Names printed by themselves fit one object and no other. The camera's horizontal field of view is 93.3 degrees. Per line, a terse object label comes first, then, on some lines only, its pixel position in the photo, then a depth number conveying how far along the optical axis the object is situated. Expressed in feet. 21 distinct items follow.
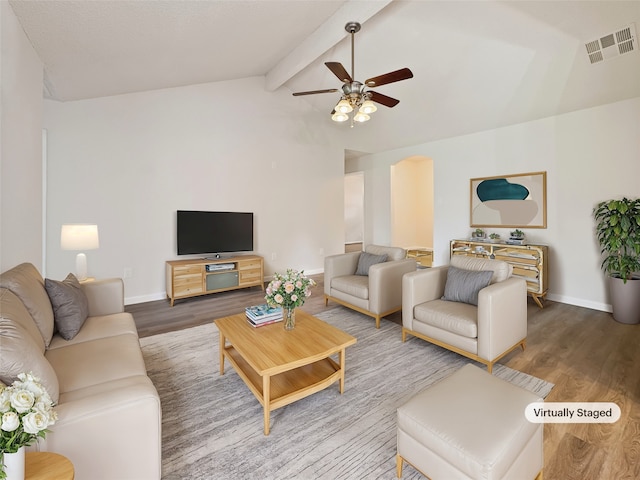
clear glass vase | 7.59
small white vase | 2.89
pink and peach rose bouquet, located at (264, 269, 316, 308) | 7.39
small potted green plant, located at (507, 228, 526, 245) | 14.92
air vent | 9.70
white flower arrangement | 2.84
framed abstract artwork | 14.70
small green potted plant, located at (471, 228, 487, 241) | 16.67
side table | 3.19
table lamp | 10.19
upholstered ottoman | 3.88
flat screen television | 14.85
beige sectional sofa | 3.90
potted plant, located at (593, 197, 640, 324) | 11.21
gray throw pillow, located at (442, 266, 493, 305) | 8.96
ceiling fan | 9.23
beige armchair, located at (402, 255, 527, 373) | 7.71
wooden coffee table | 6.00
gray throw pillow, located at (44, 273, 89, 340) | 6.80
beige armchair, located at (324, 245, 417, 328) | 10.96
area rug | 5.20
